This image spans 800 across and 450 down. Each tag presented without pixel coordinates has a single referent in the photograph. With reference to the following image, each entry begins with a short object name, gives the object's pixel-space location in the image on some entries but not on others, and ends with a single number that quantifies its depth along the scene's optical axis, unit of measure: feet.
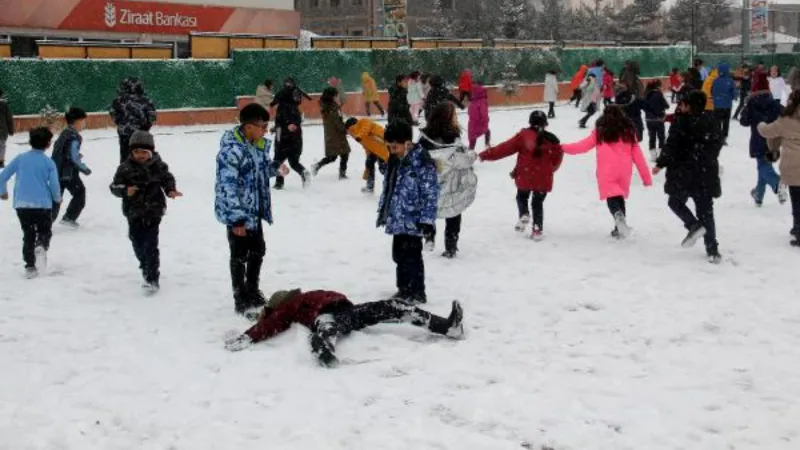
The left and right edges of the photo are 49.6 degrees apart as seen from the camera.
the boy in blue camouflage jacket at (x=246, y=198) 21.91
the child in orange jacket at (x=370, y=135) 36.45
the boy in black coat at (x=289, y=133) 46.03
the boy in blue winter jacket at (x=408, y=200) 22.99
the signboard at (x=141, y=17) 115.96
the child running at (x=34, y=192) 27.12
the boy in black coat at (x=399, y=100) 51.26
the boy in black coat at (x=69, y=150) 32.99
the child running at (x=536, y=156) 32.55
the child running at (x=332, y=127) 46.60
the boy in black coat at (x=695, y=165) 28.89
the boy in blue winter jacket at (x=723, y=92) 63.77
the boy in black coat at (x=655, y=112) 51.13
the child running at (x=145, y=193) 24.84
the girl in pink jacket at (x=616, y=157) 32.37
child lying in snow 20.43
